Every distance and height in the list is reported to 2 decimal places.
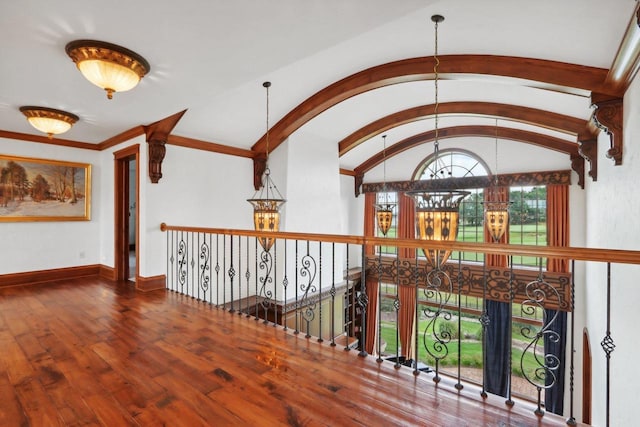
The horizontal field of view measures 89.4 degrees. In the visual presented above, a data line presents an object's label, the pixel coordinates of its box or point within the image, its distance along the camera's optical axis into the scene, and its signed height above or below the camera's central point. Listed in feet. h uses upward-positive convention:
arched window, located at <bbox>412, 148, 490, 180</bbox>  23.82 +3.76
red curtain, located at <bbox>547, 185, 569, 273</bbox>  20.53 -0.43
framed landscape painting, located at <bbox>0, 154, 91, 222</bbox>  15.26 +1.08
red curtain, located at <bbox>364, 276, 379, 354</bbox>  28.43 -9.32
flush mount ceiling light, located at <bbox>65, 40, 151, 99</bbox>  7.68 +3.70
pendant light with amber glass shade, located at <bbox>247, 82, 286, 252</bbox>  12.18 -0.16
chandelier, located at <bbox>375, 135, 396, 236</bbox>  20.05 -0.31
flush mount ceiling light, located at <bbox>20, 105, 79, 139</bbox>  12.05 +3.58
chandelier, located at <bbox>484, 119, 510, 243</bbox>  16.37 -0.29
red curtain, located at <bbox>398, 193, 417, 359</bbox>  26.89 -6.46
